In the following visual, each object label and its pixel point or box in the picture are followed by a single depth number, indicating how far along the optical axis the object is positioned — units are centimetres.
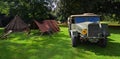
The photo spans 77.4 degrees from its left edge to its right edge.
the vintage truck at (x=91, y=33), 443
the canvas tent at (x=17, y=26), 828
